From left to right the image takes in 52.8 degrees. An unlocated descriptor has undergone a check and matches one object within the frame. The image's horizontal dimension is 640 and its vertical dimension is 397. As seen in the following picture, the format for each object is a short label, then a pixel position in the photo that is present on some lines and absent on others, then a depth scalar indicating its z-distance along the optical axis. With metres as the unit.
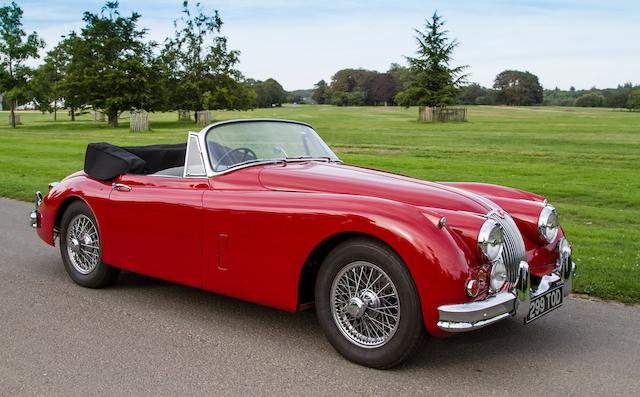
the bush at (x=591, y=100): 110.69
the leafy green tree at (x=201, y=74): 56.62
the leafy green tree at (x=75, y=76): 48.34
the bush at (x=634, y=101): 84.06
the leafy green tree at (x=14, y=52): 46.09
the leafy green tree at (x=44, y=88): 46.72
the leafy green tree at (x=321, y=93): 134.75
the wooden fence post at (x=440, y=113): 52.00
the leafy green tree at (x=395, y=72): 119.03
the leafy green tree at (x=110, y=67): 48.28
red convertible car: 3.78
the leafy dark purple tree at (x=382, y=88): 120.50
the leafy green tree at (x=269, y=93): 112.38
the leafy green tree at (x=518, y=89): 122.88
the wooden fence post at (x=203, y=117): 50.62
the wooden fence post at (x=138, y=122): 40.06
